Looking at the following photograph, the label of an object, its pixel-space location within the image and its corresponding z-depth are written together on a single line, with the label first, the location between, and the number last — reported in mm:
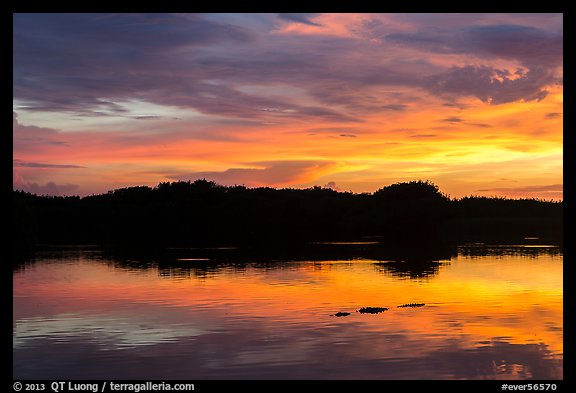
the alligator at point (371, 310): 32281
